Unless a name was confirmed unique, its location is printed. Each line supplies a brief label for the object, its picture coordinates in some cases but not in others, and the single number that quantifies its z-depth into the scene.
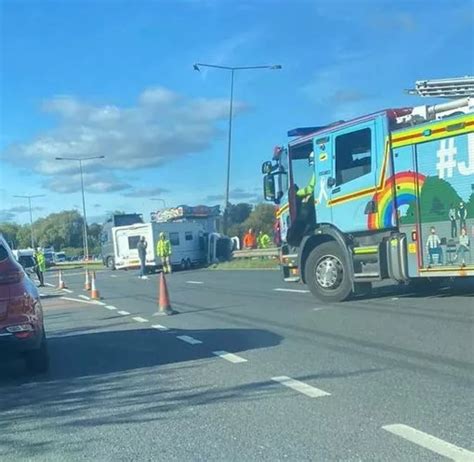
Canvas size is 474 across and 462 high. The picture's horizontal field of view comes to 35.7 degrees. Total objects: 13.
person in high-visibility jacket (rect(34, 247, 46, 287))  29.04
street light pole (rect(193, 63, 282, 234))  38.61
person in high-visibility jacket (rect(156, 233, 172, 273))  33.22
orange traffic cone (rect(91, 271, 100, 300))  19.14
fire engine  11.49
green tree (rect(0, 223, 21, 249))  128.25
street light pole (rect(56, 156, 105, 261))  66.66
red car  7.42
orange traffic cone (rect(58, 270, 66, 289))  26.37
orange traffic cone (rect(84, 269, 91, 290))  25.07
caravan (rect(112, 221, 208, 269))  38.00
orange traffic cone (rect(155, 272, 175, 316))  13.66
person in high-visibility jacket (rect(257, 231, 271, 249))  41.34
